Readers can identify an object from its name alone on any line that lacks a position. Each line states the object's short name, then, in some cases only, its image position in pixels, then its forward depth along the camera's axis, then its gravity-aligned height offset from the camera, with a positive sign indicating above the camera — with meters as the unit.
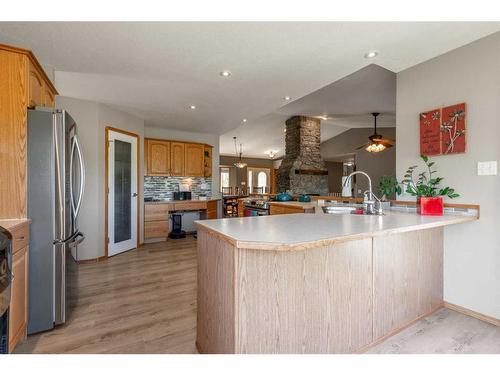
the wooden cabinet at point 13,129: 1.83 +0.42
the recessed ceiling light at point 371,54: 2.31 +1.24
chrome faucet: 2.29 -0.19
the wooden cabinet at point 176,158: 5.25 +0.60
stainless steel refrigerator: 1.89 -0.23
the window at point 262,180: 13.30 +0.29
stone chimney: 6.33 +0.62
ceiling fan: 5.28 +0.92
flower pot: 2.21 -0.18
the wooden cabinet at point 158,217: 4.91 -0.65
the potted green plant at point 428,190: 2.21 -0.05
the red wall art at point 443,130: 2.21 +0.51
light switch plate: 2.02 +0.14
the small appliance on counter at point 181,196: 5.67 -0.24
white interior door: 4.08 -0.13
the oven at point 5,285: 1.17 -0.49
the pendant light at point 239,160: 9.98 +1.25
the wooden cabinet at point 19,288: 1.59 -0.69
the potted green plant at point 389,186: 2.56 -0.01
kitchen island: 1.23 -0.57
